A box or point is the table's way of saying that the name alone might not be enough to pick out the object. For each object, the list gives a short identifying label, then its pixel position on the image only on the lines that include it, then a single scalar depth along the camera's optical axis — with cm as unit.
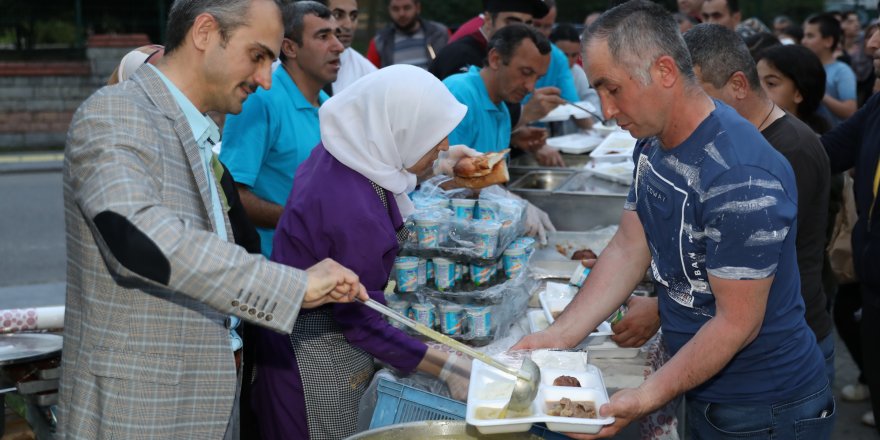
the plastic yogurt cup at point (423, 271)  298
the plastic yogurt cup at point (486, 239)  299
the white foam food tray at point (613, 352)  281
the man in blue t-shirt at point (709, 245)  199
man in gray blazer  171
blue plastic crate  237
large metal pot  206
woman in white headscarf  241
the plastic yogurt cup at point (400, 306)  296
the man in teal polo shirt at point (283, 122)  350
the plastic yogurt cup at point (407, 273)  292
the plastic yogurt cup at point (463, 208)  323
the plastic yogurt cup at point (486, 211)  325
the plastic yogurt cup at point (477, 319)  290
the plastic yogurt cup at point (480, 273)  303
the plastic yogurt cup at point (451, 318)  291
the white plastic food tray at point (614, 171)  497
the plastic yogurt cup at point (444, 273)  298
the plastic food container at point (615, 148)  554
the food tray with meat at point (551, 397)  196
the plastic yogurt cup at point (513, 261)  315
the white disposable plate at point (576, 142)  605
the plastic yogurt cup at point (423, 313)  293
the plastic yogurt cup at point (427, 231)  297
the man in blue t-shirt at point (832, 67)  670
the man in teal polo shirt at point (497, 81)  441
